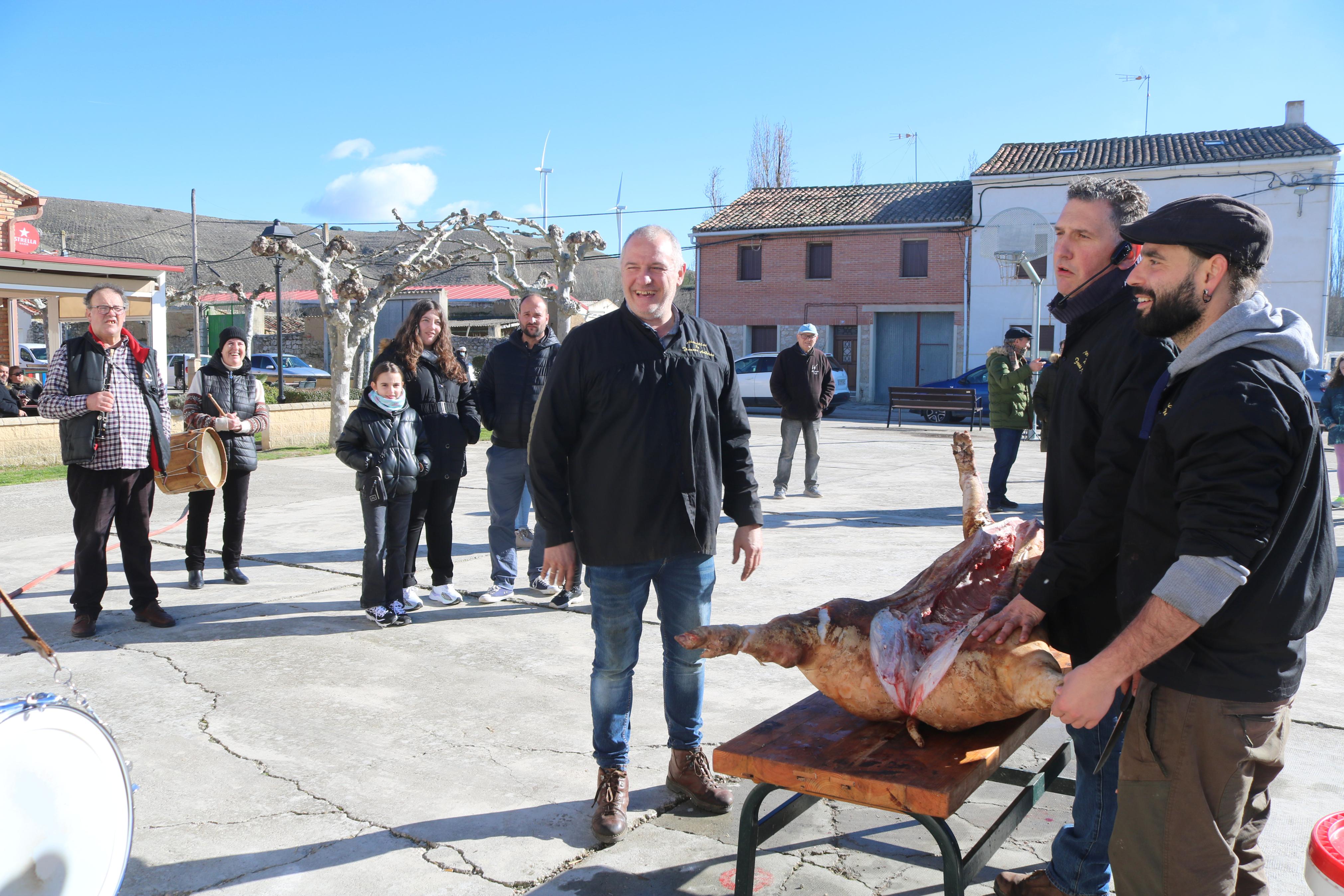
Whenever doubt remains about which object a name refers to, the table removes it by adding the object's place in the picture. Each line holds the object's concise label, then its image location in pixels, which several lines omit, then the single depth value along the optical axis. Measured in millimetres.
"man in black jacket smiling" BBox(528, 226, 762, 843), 3135
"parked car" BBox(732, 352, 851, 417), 25000
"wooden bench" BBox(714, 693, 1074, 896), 2229
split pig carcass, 2348
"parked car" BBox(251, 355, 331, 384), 28969
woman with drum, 6098
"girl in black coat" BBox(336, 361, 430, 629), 5355
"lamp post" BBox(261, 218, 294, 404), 15578
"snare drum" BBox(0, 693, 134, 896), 1968
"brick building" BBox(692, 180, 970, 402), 29734
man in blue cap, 10188
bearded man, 1749
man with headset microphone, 2281
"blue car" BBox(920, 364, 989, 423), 21953
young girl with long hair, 5746
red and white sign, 19844
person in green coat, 9258
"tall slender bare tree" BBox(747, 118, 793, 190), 44219
